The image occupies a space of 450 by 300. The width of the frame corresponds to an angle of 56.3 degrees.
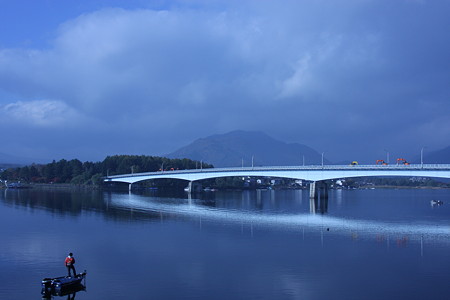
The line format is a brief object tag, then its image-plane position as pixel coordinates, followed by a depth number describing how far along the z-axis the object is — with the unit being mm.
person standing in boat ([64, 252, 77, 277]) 20438
